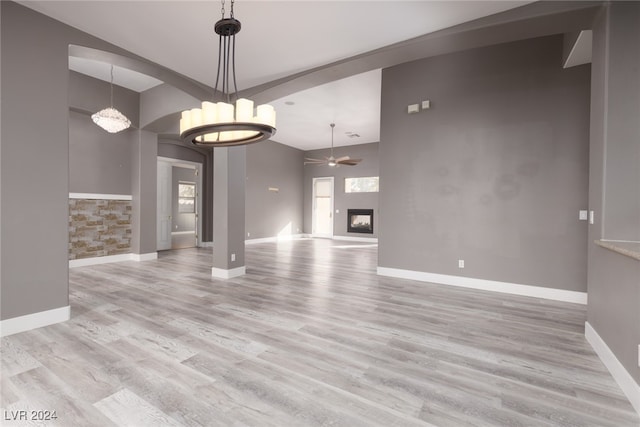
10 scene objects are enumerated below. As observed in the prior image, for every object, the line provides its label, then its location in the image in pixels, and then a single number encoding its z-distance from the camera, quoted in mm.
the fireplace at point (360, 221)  10594
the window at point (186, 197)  8508
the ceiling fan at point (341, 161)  8109
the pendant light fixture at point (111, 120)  4621
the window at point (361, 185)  10625
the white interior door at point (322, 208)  11555
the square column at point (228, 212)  4770
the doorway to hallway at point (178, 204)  7996
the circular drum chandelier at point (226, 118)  2320
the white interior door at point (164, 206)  7930
